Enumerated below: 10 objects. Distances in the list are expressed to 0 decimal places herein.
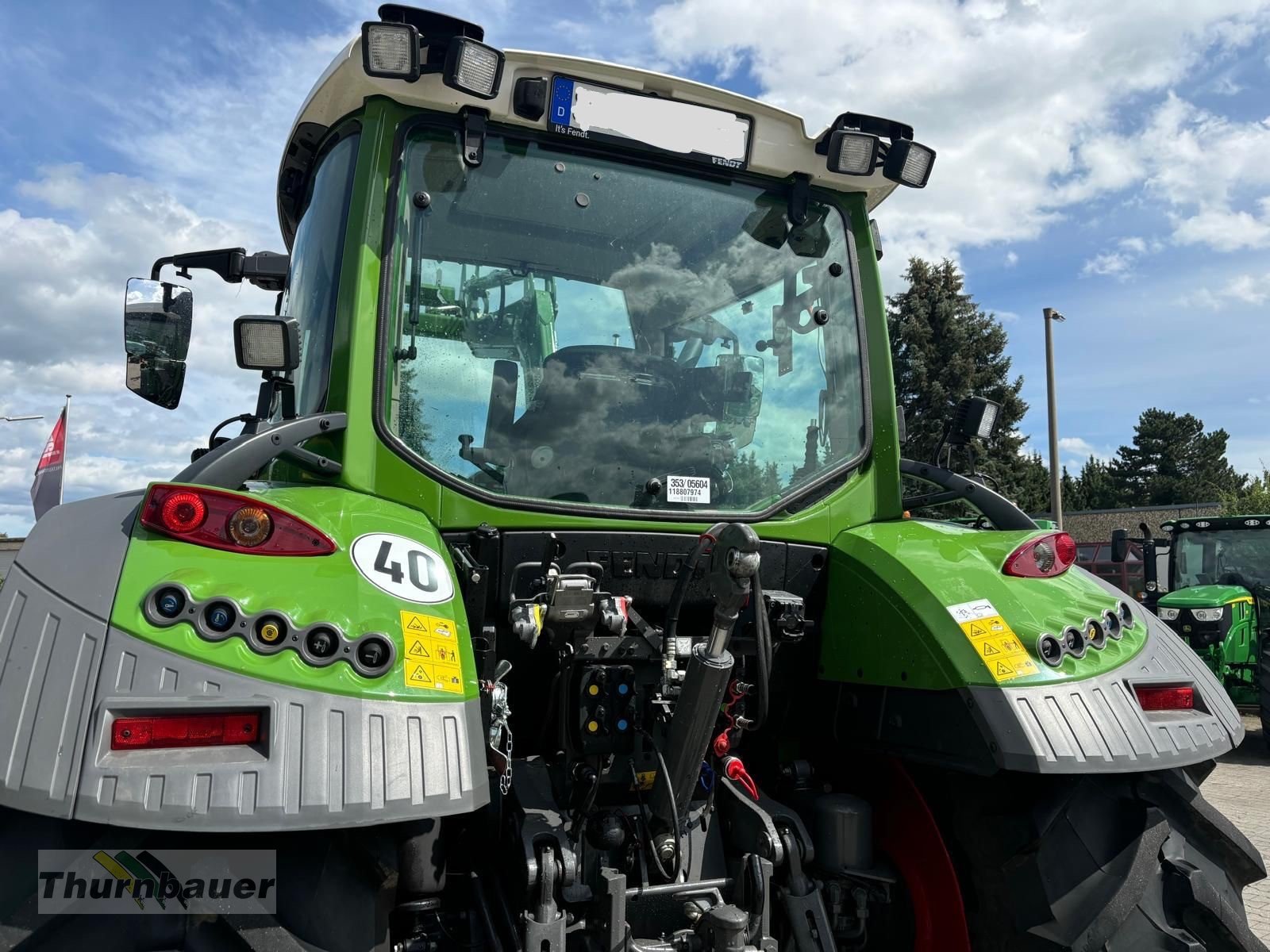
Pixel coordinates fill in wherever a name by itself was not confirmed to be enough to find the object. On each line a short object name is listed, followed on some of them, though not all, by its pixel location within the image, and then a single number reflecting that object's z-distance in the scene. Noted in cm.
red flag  1355
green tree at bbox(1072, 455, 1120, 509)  5638
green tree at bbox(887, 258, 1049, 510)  3422
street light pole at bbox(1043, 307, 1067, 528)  2361
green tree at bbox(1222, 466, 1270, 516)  3938
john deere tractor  1101
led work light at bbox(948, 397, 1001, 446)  338
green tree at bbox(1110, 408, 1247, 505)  5581
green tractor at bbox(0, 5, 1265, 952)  185
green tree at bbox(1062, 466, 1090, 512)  5372
